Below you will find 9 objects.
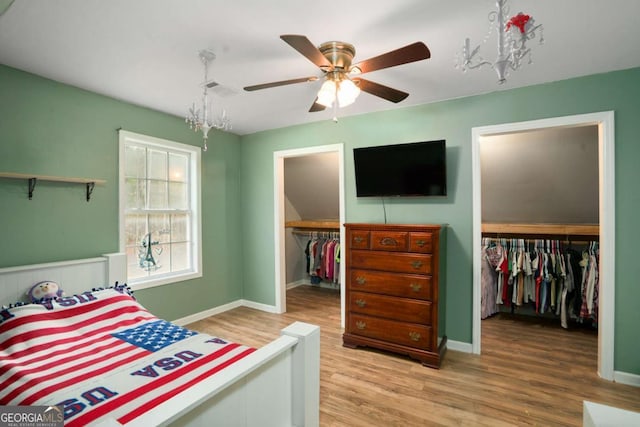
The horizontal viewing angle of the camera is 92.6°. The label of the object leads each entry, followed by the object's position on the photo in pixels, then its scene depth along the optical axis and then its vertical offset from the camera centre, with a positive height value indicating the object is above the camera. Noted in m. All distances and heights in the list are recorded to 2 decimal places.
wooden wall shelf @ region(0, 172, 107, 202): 2.28 +0.30
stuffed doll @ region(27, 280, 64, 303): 2.28 -0.58
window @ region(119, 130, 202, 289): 3.18 +0.05
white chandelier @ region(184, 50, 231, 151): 2.05 +1.08
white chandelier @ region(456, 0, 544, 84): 1.18 +0.69
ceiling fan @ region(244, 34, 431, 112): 1.57 +0.81
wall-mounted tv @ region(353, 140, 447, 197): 2.88 +0.43
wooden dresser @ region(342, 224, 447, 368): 2.62 -0.69
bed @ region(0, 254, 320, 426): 1.08 -0.77
